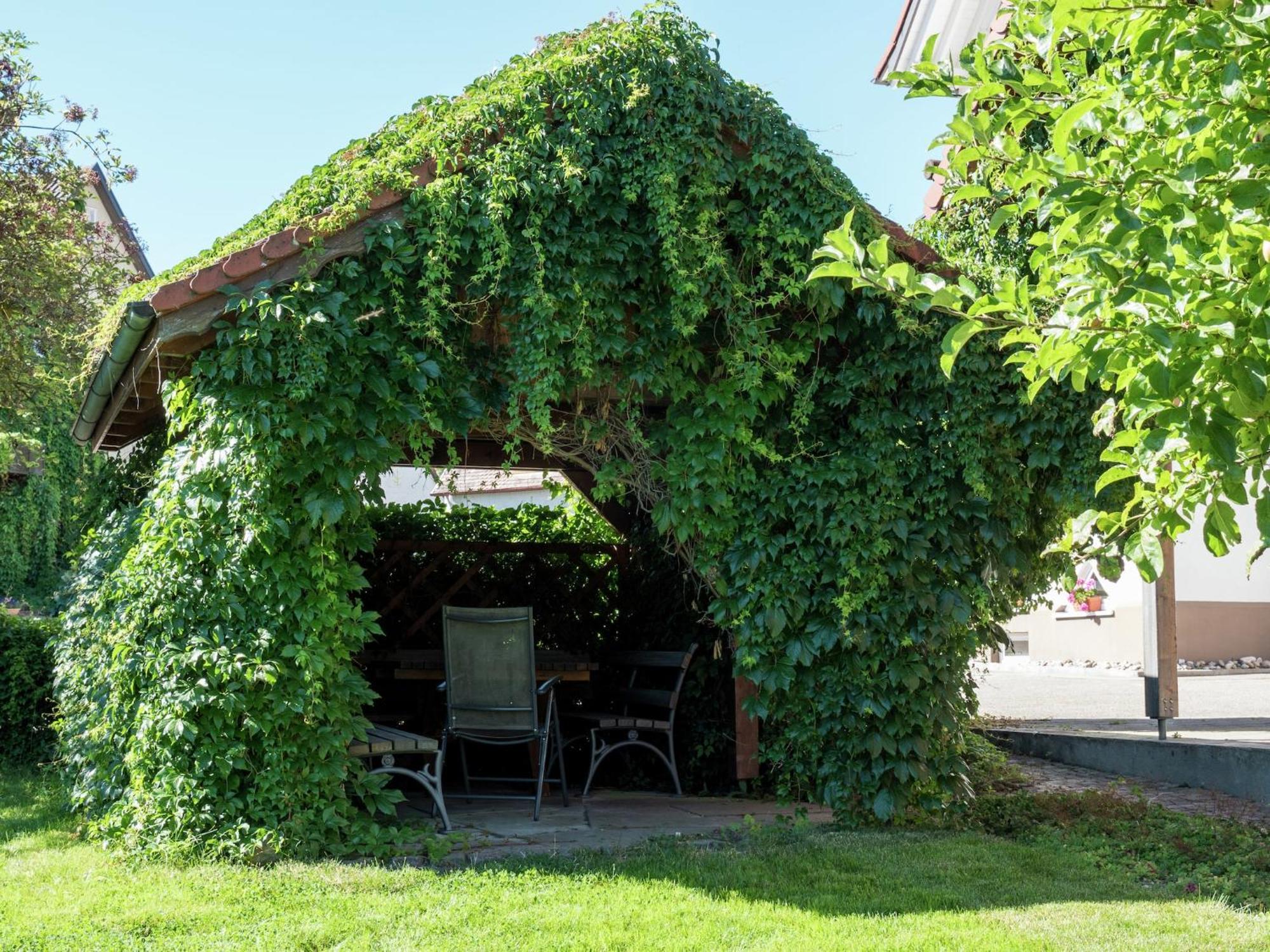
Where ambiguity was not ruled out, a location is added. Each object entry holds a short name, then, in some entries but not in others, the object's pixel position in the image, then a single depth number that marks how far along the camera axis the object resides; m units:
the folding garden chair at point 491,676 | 6.55
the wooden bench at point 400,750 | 5.63
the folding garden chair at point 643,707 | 7.21
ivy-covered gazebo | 5.23
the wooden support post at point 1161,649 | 7.95
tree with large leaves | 2.15
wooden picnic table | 7.58
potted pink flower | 17.03
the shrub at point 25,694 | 8.57
